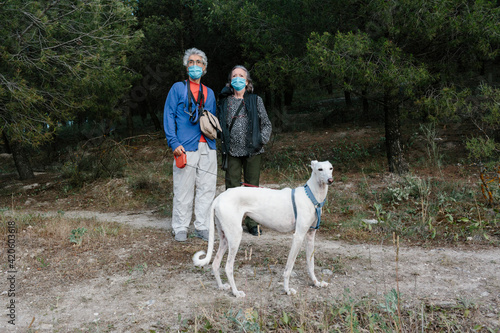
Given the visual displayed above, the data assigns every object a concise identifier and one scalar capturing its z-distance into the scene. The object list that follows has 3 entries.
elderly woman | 5.12
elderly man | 5.10
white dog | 3.54
